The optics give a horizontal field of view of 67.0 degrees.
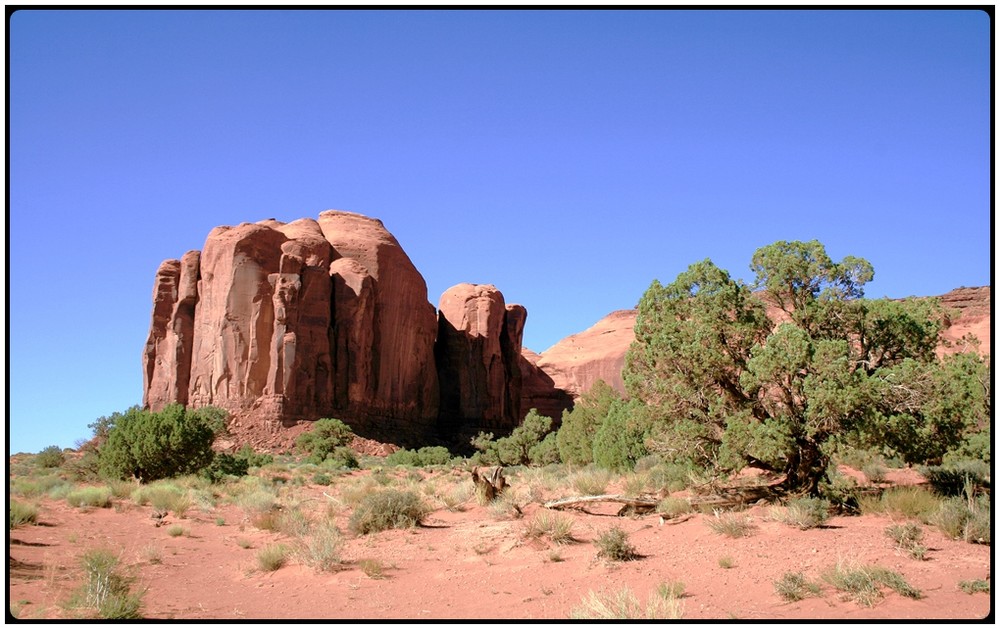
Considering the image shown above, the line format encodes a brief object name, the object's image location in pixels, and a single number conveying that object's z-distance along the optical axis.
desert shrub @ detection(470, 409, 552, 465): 49.22
